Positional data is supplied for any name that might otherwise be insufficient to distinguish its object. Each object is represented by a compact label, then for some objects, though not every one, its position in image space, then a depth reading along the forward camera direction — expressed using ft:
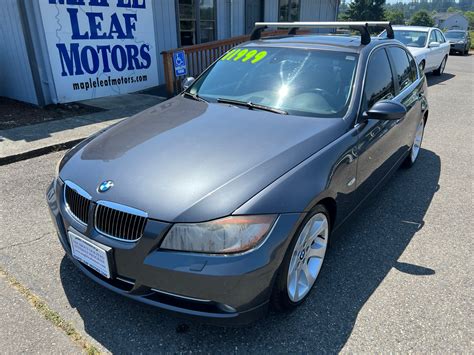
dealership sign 23.43
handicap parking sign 25.88
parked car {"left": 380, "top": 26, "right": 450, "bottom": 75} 37.13
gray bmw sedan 6.55
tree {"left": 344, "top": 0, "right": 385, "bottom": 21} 219.20
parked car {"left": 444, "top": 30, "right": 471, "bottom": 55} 78.79
